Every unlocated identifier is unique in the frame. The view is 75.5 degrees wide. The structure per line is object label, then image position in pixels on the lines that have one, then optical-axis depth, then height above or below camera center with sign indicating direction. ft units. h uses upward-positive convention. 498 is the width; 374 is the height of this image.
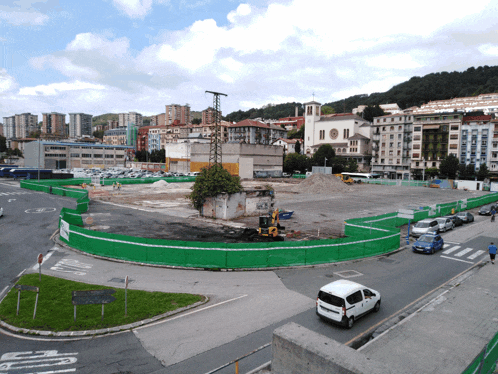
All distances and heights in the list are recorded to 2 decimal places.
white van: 40.33 -18.15
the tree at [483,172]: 282.36 -6.28
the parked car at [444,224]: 106.01 -19.90
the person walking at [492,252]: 70.23 -18.98
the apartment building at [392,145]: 351.05 +19.81
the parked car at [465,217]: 123.08 -20.17
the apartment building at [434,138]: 313.32 +26.43
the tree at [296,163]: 382.01 -2.58
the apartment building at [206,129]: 490.90 +47.79
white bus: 328.99 -13.66
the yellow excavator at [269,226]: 82.64 -17.56
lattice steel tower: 130.89 +23.88
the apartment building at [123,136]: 647.80 +42.45
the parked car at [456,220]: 115.14 -20.27
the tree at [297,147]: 474.00 +20.36
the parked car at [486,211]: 142.82 -20.39
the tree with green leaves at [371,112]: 489.67 +76.85
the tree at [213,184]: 112.37 -8.74
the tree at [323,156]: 373.81 +6.59
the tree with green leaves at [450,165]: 294.46 -0.82
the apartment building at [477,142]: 292.61 +21.28
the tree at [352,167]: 362.25 -5.58
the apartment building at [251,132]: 465.47 +41.57
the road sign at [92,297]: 38.68 -17.20
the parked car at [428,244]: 78.84 -19.91
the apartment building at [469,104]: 442.50 +87.49
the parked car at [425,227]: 98.02 -19.73
